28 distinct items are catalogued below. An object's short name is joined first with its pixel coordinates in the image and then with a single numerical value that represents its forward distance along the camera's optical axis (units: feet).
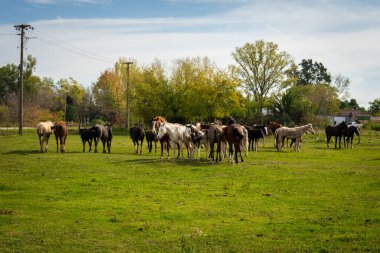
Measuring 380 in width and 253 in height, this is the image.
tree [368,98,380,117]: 371.56
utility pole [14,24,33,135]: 164.25
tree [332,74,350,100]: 357.67
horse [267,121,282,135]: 131.37
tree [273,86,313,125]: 214.69
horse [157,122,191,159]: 77.97
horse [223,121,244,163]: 70.49
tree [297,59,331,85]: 431.02
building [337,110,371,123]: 377.01
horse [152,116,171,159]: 81.35
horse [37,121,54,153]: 95.50
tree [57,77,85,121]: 331.14
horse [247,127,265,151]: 103.86
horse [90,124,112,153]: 96.71
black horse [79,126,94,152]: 97.14
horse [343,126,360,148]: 116.93
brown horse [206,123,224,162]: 74.13
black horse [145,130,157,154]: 93.61
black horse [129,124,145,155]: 97.04
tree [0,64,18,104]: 317.83
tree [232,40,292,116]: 237.04
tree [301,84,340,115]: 333.62
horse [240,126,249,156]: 84.20
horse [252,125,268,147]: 114.49
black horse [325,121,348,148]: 117.98
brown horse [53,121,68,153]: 95.25
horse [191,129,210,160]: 77.15
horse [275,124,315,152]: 106.01
